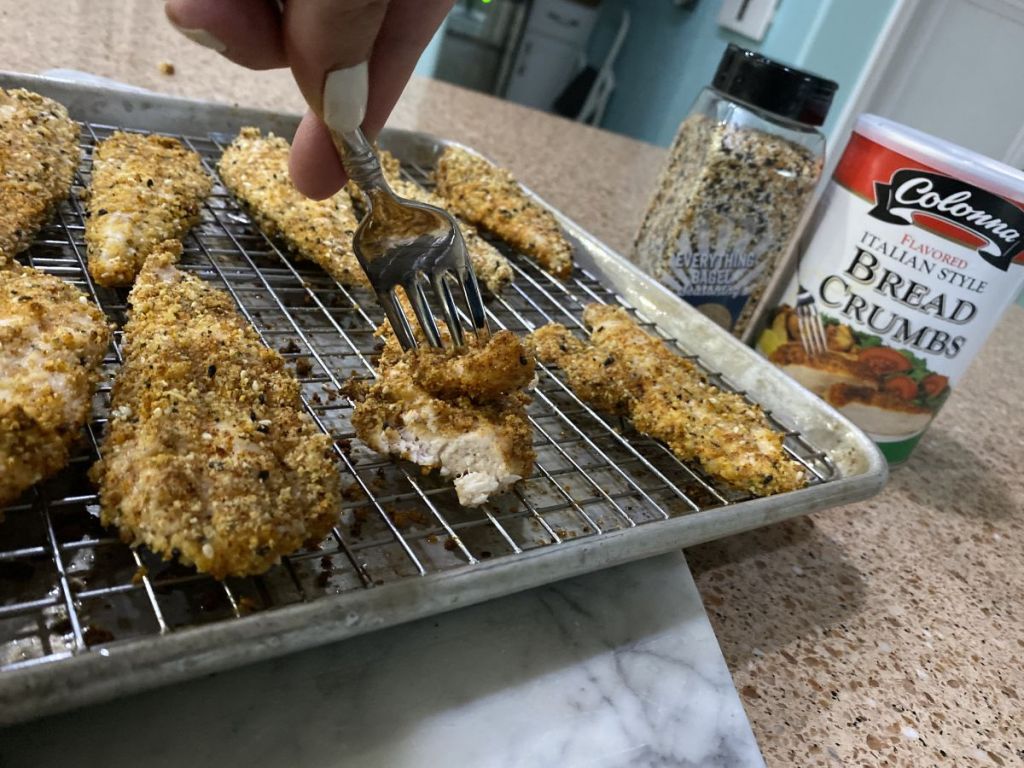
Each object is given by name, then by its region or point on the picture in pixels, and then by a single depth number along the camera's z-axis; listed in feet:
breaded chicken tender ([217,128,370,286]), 1.20
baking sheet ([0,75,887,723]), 0.57
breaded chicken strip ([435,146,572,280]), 1.42
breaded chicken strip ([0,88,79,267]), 0.98
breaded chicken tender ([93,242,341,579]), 0.64
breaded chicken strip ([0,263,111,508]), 0.66
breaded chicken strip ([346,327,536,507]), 0.84
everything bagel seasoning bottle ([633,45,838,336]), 1.29
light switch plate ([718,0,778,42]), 3.31
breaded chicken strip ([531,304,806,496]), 0.96
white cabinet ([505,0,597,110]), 4.76
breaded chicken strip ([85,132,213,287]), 1.01
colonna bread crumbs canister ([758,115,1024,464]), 1.02
